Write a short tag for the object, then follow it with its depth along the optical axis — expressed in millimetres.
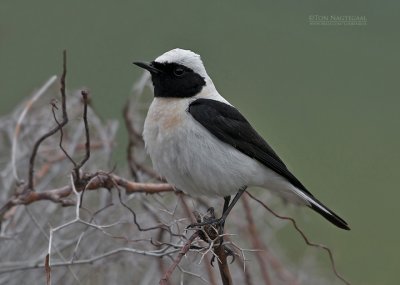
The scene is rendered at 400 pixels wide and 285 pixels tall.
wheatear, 8437
